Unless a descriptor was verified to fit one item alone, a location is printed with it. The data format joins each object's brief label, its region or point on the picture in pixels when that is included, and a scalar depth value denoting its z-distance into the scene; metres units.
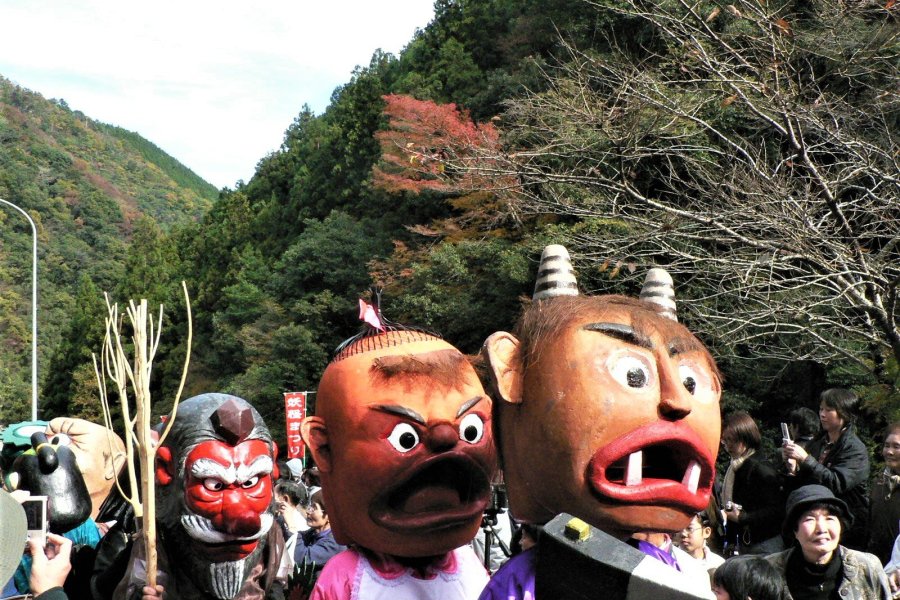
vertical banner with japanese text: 16.17
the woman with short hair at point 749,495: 5.90
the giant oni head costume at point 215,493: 4.60
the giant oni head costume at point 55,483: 6.29
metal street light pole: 18.80
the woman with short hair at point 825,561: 4.47
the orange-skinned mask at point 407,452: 4.05
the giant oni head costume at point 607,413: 3.56
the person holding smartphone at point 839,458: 5.63
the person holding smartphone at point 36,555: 2.54
